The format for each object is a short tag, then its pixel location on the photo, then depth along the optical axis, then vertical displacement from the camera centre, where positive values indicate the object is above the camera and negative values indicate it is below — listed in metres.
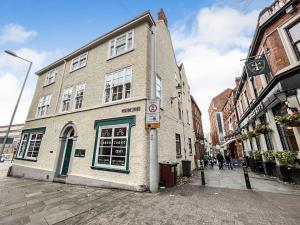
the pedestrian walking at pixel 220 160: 14.93 -0.32
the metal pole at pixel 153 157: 6.38 +0.01
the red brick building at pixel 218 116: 33.69 +9.87
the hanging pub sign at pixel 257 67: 8.04 +5.00
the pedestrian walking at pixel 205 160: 17.11 -0.31
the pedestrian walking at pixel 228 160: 15.35 -0.28
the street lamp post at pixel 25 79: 9.97 +5.94
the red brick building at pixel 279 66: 7.09 +4.88
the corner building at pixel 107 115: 7.48 +2.79
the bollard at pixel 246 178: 6.58 -0.94
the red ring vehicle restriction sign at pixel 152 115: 6.88 +2.00
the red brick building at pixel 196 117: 22.99 +6.90
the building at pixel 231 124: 20.69 +5.47
